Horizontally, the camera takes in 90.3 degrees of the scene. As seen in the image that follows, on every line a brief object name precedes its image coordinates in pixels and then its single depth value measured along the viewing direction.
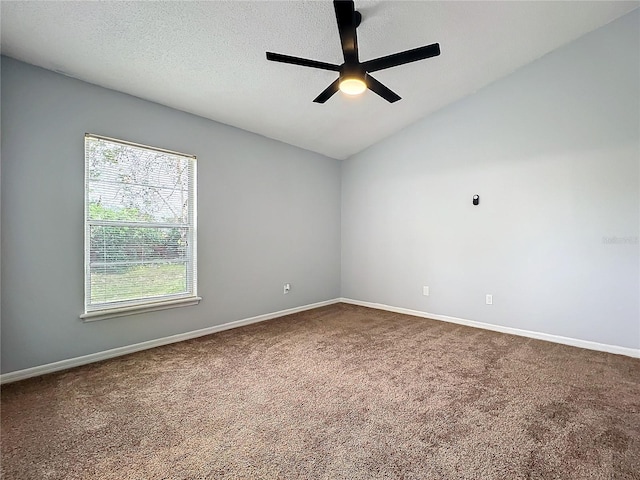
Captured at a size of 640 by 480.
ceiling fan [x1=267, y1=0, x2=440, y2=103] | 1.96
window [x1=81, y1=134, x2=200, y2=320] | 3.01
